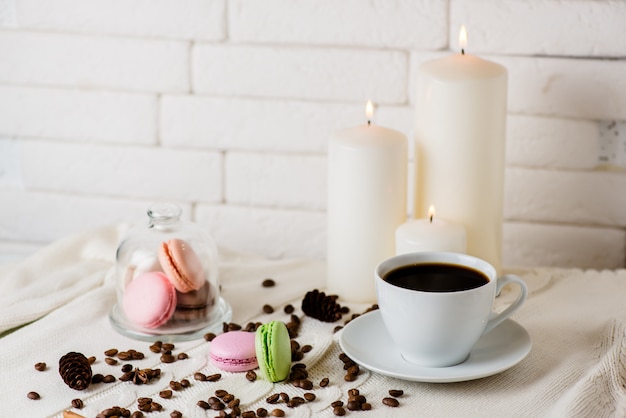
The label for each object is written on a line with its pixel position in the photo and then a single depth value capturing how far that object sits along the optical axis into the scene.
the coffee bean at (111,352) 1.25
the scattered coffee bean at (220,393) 1.17
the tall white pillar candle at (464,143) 1.33
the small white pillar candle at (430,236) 1.31
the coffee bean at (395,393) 1.18
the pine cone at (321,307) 1.31
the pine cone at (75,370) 1.18
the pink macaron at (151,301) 1.28
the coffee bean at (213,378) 1.20
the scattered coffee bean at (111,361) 1.23
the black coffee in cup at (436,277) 1.22
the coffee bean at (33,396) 1.17
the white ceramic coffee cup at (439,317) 1.18
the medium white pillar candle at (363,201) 1.34
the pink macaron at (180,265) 1.29
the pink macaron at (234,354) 1.22
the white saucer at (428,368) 1.19
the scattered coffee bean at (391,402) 1.17
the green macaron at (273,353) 1.19
